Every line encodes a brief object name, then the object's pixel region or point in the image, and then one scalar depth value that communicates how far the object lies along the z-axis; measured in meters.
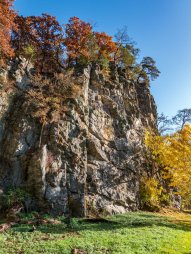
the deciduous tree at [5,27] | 20.96
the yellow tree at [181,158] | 21.48
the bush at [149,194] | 25.86
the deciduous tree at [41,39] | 26.25
